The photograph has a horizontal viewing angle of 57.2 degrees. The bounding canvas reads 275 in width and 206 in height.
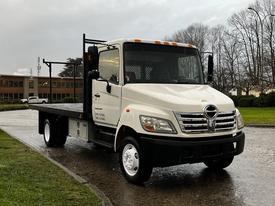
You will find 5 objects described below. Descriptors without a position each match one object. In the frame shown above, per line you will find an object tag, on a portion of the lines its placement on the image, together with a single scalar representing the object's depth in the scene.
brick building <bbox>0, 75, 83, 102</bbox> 56.84
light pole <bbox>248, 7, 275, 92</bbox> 32.42
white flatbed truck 4.27
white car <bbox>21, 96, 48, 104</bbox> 41.84
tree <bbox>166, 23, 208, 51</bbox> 45.96
